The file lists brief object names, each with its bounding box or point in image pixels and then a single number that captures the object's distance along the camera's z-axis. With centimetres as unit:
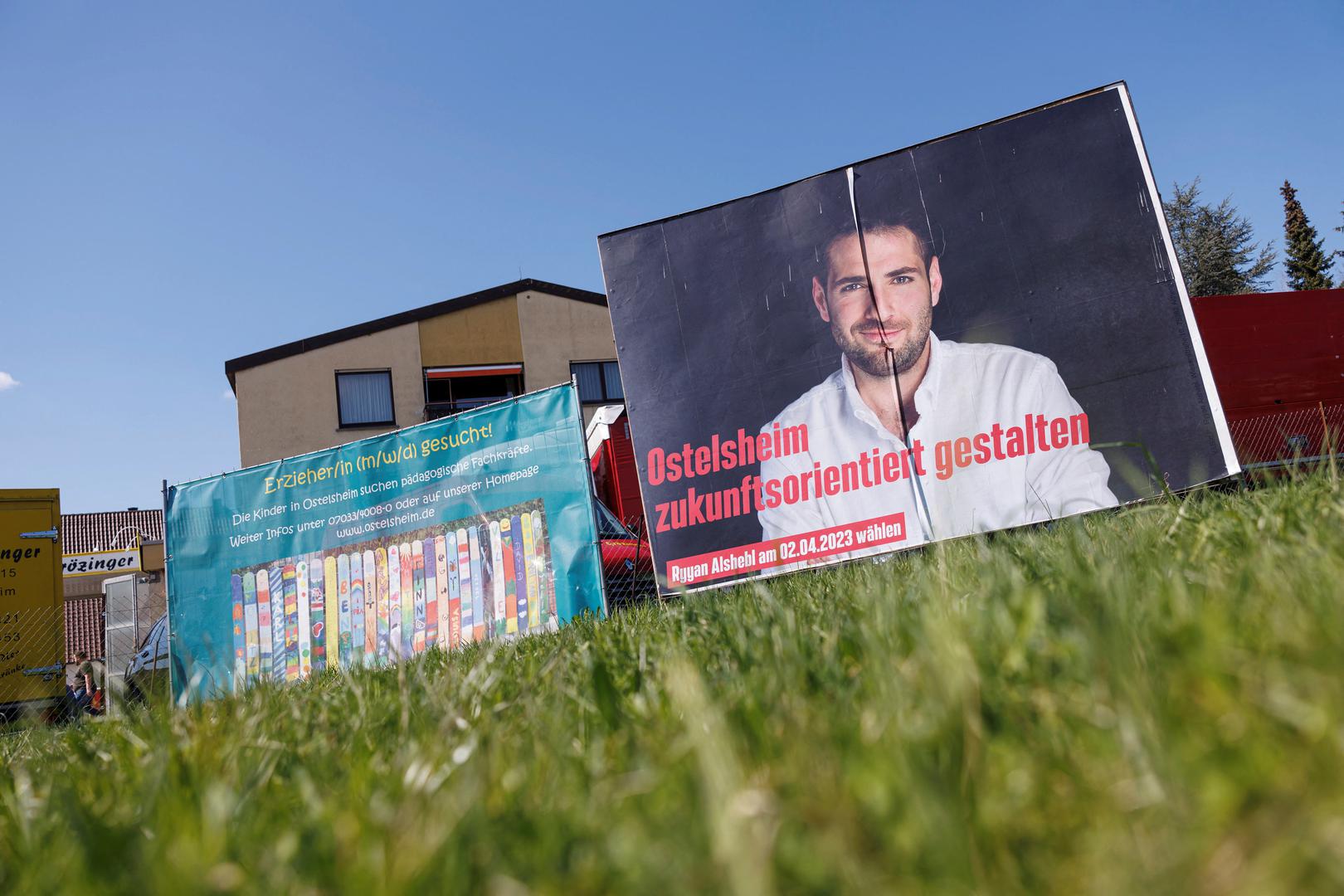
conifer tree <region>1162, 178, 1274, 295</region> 5309
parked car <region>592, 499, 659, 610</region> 797
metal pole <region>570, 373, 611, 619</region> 747
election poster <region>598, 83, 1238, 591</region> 602
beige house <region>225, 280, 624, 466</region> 2384
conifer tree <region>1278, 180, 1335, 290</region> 5622
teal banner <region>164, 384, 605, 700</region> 780
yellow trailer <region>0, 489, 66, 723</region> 1100
